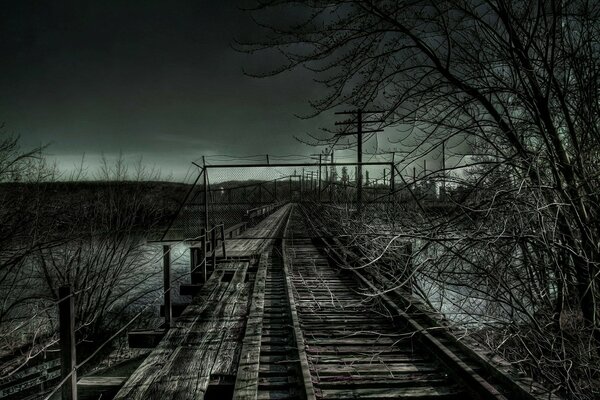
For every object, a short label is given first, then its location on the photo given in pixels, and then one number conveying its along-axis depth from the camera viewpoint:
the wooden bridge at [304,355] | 4.46
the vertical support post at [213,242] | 12.02
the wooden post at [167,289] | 7.82
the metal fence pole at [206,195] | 12.34
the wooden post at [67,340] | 3.74
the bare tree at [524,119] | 4.96
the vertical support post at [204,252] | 10.30
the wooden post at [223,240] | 13.35
